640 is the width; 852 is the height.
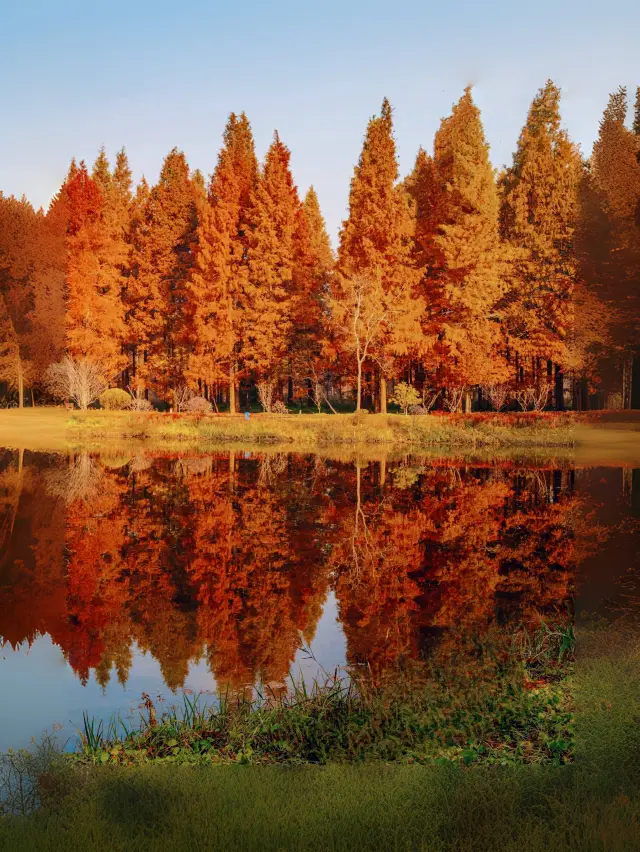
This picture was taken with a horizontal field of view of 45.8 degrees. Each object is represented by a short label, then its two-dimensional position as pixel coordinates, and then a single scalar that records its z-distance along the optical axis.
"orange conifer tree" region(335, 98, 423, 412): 36.28
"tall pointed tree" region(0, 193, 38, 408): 48.12
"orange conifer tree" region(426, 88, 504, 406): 35.38
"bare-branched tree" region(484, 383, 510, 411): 35.62
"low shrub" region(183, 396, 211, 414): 39.78
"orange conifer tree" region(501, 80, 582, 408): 35.56
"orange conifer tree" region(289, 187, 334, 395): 40.69
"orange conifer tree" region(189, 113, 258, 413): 40.53
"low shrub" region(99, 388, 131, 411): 40.94
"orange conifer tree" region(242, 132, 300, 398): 40.47
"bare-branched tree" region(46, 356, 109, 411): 40.00
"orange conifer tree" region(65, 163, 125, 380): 45.19
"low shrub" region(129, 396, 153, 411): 40.69
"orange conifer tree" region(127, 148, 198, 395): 44.44
